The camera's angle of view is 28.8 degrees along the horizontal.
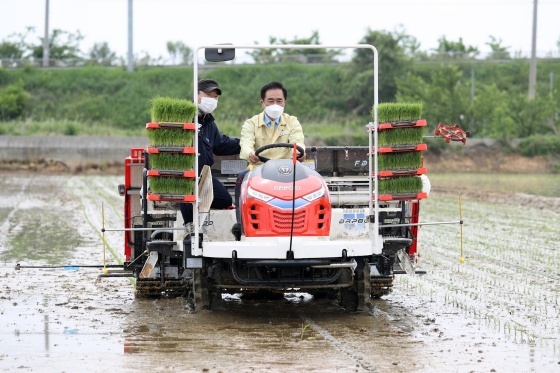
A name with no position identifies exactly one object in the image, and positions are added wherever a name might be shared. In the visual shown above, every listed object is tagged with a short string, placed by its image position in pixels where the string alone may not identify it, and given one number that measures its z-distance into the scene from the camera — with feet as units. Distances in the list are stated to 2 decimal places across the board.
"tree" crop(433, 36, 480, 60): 281.95
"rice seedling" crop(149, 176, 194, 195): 34.24
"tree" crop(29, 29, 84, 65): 282.36
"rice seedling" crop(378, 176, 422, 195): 35.29
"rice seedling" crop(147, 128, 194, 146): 34.14
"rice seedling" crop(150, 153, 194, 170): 34.17
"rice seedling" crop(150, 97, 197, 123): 34.12
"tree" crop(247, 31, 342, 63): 250.37
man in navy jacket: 37.06
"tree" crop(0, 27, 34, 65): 279.28
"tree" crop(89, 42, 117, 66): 301.30
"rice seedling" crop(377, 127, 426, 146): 35.27
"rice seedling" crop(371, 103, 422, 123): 35.24
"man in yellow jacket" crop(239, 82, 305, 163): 37.58
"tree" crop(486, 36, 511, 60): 252.95
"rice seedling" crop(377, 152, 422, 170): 35.29
